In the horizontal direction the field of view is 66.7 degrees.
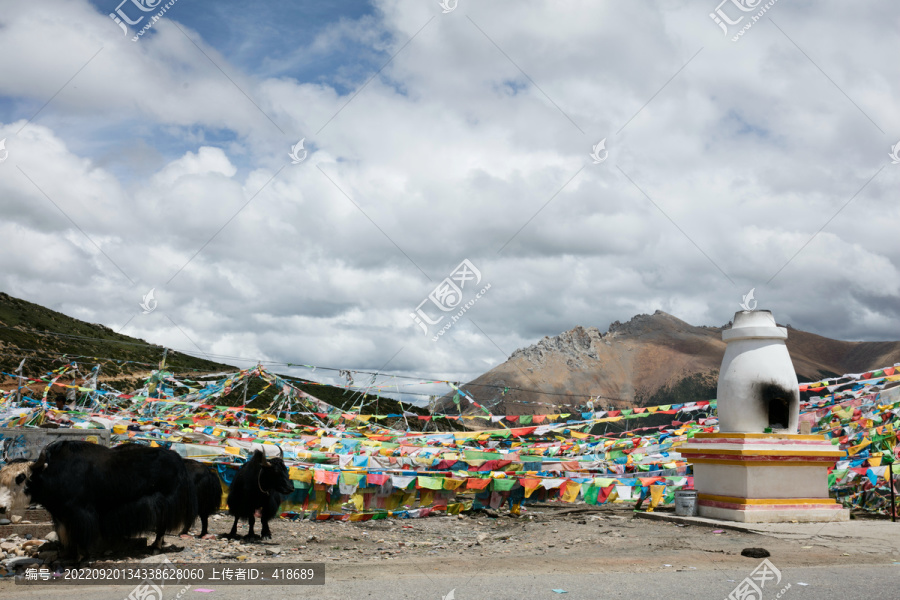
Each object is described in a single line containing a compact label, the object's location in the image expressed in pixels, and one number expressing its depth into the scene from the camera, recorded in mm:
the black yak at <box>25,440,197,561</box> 7555
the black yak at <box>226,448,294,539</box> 10183
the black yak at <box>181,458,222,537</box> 9641
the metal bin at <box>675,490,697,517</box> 12906
